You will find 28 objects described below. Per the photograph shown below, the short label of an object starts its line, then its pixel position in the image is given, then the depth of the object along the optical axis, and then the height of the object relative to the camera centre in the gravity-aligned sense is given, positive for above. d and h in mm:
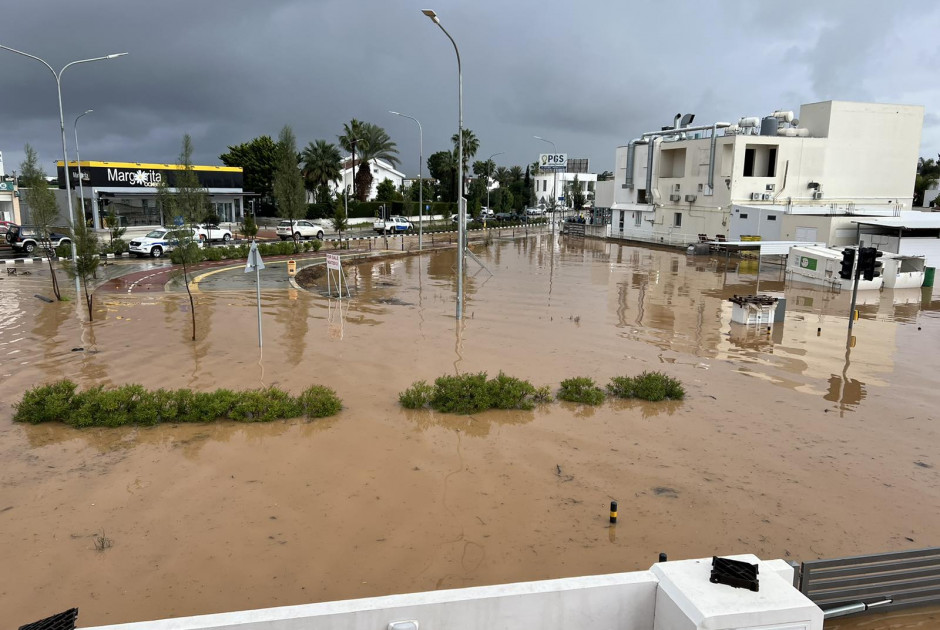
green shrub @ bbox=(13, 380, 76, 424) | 11438 -3663
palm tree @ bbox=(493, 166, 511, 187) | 123500 +5672
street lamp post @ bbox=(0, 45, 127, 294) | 25391 +4360
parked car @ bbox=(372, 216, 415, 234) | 62906 -2109
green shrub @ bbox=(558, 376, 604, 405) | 13180 -3821
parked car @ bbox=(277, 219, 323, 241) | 51688 -2249
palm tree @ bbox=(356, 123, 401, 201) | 72875 +6186
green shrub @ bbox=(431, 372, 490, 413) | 12487 -3716
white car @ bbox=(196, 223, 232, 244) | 45906 -2286
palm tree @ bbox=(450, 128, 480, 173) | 95812 +8915
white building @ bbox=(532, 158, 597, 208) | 121900 +4111
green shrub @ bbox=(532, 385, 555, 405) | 13234 -3908
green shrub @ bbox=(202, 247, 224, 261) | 37469 -3032
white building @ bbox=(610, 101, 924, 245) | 50062 +3464
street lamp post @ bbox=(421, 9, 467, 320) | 20017 -450
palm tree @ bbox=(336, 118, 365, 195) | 72062 +7581
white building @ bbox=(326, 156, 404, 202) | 89375 +4300
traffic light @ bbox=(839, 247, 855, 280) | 18422 -1568
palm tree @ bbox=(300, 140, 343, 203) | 72562 +4432
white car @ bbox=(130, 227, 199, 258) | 39062 -2696
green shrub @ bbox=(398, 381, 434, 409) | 12609 -3792
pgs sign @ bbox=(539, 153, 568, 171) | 79938 +5580
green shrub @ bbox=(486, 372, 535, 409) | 12680 -3723
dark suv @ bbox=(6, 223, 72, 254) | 39406 -2465
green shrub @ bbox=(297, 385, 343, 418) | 12000 -3741
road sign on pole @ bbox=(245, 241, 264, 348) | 15312 -1410
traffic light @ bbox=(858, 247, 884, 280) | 17797 -1437
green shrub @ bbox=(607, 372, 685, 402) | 13398 -3791
